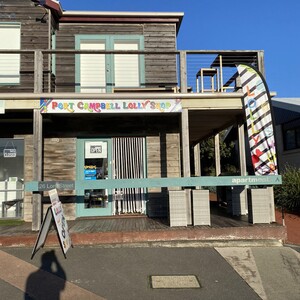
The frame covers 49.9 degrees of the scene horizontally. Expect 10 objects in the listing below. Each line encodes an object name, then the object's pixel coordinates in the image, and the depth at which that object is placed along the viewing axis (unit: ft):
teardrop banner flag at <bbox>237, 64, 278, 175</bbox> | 23.20
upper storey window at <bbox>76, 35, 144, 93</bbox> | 30.60
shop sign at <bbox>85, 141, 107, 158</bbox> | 28.43
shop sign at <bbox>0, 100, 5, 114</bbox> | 23.53
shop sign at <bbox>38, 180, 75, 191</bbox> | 21.81
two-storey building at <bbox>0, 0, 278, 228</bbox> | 25.18
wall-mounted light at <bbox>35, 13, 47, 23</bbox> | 28.99
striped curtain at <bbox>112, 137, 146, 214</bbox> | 28.53
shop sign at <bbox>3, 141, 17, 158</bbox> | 28.12
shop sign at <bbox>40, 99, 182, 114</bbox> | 23.52
